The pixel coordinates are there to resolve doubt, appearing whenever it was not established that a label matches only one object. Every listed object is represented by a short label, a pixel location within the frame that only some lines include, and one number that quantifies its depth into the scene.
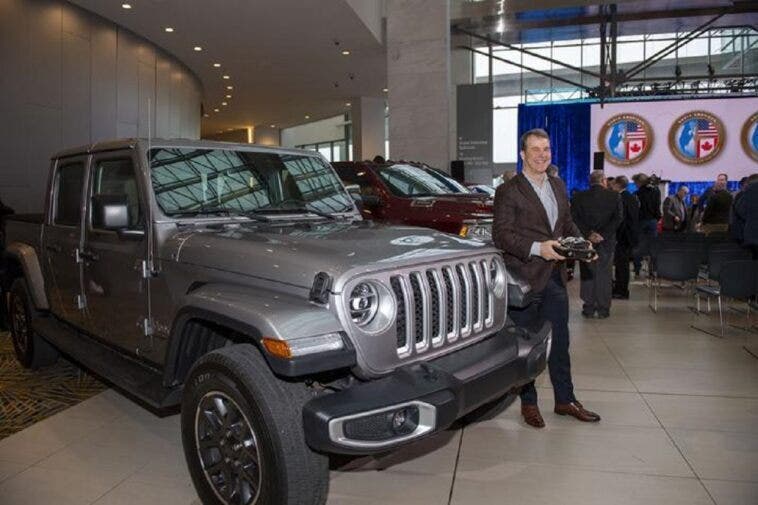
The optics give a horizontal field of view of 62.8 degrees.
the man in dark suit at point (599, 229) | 7.14
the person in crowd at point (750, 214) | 7.04
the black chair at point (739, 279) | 6.00
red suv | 7.02
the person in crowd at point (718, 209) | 11.16
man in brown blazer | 3.84
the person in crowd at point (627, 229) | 8.82
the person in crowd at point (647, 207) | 10.53
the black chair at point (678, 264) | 7.78
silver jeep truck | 2.36
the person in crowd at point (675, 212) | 13.06
